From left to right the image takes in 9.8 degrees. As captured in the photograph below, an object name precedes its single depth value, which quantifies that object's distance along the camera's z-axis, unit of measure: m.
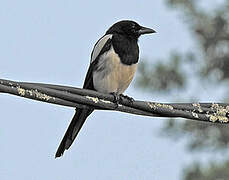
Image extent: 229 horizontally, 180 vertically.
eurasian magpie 11.50
